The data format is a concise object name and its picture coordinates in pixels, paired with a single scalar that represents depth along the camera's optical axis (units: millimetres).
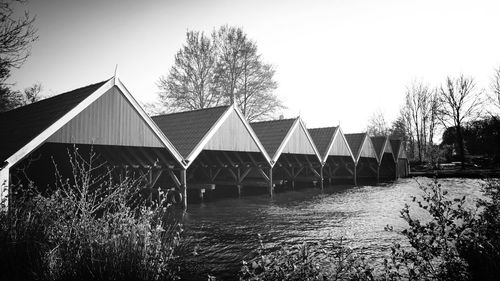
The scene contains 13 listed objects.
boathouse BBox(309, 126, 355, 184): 24000
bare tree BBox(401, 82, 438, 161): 49938
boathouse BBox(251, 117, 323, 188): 19453
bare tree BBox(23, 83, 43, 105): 40156
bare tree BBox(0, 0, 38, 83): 12328
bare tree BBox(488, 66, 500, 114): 34953
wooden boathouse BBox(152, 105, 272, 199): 14344
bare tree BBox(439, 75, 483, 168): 38766
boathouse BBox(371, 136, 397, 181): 31562
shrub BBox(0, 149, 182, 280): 4102
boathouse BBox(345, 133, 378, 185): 28109
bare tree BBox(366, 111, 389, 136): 62906
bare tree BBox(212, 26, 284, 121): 30625
